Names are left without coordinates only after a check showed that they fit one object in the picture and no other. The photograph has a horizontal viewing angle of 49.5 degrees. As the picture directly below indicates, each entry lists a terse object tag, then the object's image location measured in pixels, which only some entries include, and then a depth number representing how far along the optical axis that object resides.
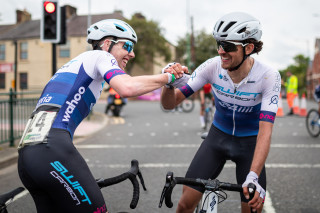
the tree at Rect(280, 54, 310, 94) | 104.37
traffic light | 9.29
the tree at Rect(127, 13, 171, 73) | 41.72
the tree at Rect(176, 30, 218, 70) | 53.75
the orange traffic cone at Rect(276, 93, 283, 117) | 17.31
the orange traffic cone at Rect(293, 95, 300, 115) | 18.28
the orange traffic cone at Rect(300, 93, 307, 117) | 17.60
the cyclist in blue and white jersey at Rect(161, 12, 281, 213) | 2.77
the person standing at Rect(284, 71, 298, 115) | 17.80
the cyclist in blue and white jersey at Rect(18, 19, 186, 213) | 2.19
